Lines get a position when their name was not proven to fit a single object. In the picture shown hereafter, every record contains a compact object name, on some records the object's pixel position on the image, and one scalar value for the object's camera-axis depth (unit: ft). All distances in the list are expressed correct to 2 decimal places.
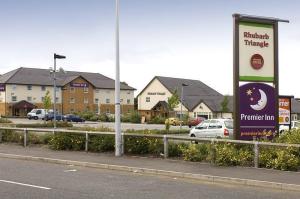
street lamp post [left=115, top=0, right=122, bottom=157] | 60.44
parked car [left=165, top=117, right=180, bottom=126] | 238.68
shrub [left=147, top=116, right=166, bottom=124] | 250.14
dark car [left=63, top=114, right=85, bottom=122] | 255.70
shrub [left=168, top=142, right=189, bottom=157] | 58.34
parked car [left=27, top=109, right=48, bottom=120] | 275.41
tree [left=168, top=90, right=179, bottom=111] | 244.63
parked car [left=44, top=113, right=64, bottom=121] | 252.73
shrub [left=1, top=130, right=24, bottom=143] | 80.12
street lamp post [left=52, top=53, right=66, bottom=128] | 126.82
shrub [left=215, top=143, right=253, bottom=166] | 50.67
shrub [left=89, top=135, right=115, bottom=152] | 64.34
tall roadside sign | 55.57
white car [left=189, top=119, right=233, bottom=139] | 89.86
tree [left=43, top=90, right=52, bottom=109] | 243.73
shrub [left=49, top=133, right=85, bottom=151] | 68.08
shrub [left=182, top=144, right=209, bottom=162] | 54.34
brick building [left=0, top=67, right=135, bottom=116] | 325.42
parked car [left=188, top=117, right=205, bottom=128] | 216.33
